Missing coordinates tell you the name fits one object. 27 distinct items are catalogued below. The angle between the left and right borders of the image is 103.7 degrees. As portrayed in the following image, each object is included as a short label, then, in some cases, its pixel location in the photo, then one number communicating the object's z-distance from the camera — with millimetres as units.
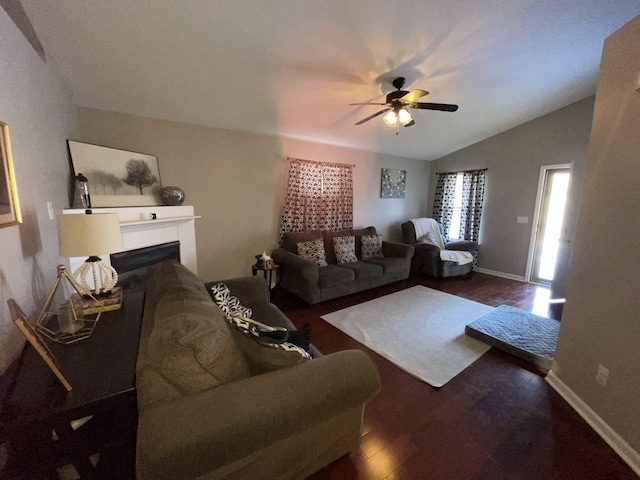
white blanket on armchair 4393
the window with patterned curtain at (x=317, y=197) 3896
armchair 4379
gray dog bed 2217
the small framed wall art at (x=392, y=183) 5035
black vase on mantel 2809
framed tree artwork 2299
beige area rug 2169
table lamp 1280
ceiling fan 2375
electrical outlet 1549
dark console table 785
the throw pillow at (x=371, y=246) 4277
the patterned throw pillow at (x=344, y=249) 3932
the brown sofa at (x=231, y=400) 833
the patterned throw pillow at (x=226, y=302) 1674
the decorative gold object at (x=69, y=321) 1151
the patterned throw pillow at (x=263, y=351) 1130
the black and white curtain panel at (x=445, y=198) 5383
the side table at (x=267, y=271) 3379
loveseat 3232
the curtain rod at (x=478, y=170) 4785
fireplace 2428
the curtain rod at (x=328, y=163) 3828
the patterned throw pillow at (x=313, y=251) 3588
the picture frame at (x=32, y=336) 780
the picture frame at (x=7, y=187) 1026
